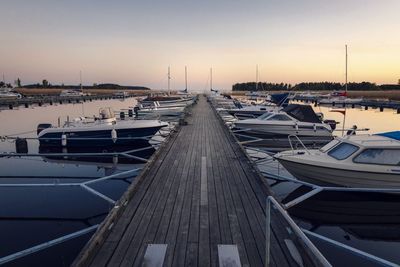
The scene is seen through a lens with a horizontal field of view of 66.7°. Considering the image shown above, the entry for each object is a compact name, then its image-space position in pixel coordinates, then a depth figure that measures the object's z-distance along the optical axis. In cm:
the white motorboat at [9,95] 7681
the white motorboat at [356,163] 1066
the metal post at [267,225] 466
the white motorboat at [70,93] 10256
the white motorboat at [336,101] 6831
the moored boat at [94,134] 2162
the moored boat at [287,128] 2272
